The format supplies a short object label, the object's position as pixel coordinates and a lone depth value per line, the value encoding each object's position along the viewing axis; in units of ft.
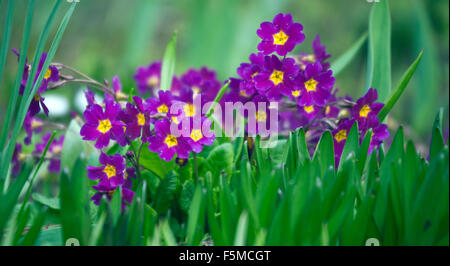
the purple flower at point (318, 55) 2.34
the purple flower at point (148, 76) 2.66
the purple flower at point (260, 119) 2.28
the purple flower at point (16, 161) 2.40
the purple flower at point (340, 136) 2.24
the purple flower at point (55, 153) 2.54
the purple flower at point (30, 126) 2.34
